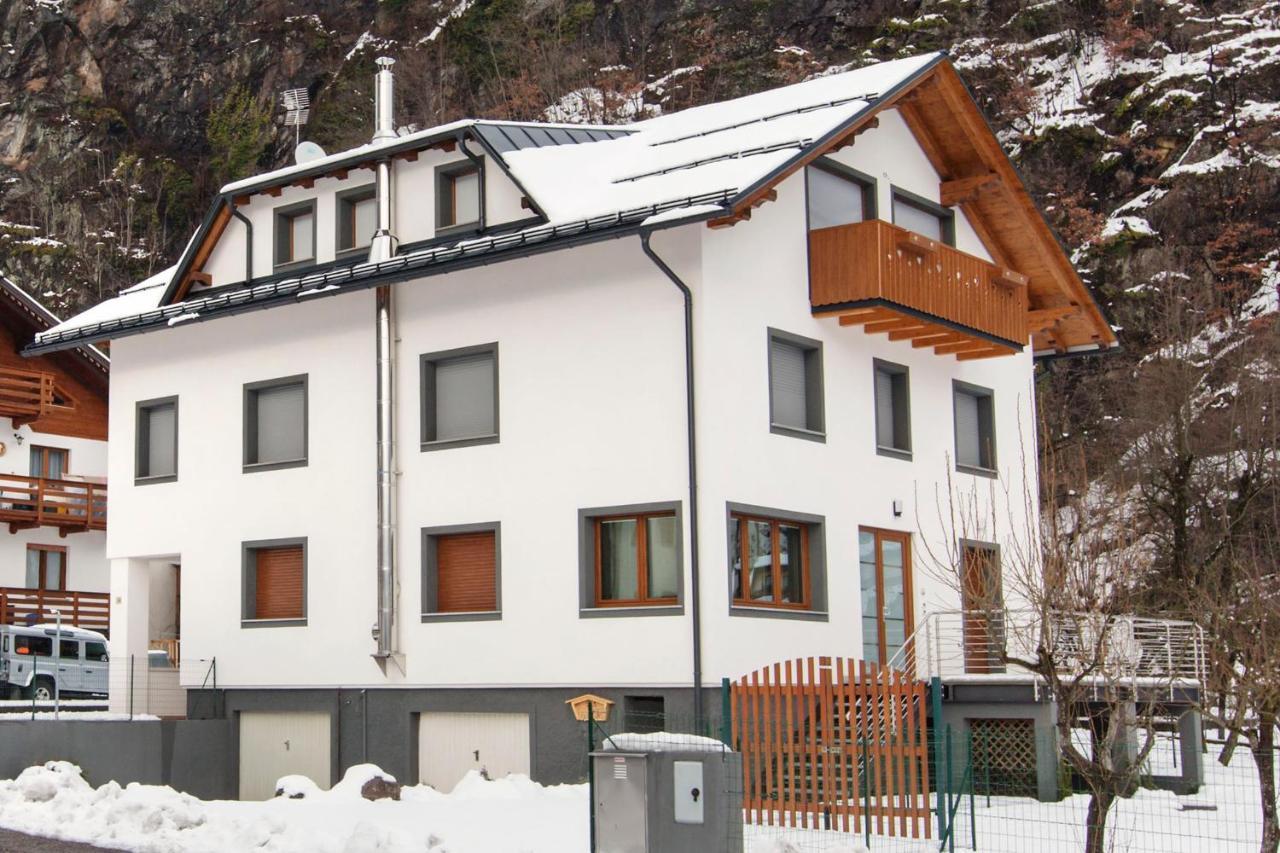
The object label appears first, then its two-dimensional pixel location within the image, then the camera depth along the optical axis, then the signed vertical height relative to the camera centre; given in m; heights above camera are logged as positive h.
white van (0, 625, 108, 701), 31.61 -0.52
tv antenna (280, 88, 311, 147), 36.81 +11.78
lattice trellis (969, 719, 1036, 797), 22.05 -1.82
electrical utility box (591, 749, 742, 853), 13.45 -1.43
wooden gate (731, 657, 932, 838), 17.02 -1.41
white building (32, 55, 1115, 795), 21.66 +3.05
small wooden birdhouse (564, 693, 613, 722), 21.36 -1.03
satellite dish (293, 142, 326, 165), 28.48 +7.95
